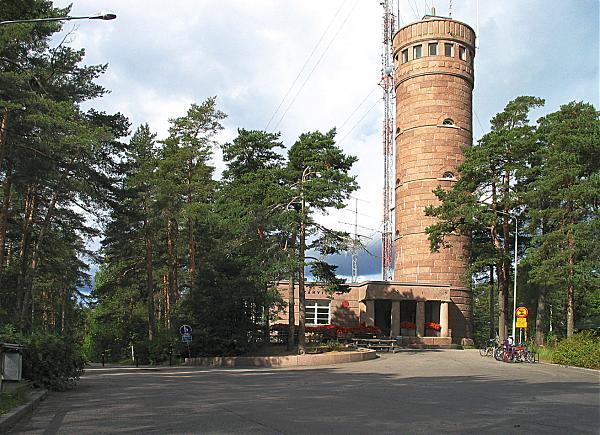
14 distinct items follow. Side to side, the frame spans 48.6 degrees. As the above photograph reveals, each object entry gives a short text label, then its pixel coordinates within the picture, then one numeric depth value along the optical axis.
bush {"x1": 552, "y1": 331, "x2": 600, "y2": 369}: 26.94
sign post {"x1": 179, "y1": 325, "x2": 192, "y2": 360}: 32.62
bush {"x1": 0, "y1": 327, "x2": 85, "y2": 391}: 17.25
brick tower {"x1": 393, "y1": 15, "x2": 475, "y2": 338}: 53.28
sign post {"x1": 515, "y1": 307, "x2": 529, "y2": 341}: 33.19
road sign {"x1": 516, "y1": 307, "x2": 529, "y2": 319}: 33.16
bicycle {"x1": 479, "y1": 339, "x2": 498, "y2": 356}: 36.28
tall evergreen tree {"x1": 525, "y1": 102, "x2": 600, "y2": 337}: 31.06
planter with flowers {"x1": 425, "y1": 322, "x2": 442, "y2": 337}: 50.62
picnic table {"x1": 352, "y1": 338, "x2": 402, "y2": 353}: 40.69
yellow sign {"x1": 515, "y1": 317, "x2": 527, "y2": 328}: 33.45
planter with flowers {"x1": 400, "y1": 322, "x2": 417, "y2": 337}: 50.75
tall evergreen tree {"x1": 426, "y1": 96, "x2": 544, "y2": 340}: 38.53
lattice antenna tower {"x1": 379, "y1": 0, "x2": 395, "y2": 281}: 64.94
